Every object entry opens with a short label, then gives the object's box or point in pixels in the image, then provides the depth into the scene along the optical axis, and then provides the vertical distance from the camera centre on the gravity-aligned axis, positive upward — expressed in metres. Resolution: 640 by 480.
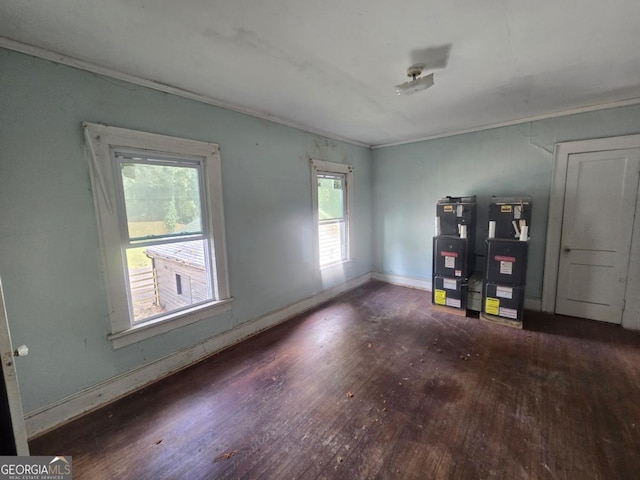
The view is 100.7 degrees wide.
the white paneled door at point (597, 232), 2.93 -0.40
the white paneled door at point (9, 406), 1.04 -0.78
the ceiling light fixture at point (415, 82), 1.86 +0.85
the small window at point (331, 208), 3.89 -0.06
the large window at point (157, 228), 2.00 -0.16
